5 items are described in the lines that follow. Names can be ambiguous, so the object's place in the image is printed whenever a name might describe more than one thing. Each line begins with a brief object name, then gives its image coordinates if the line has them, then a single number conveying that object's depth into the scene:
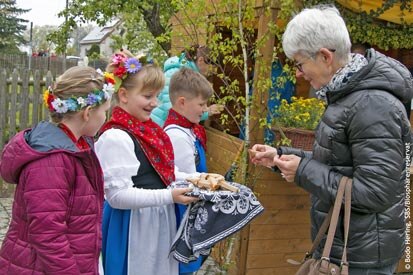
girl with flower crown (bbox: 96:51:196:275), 2.65
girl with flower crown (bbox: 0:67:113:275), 2.08
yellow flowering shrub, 3.98
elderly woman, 1.96
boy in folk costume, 3.21
